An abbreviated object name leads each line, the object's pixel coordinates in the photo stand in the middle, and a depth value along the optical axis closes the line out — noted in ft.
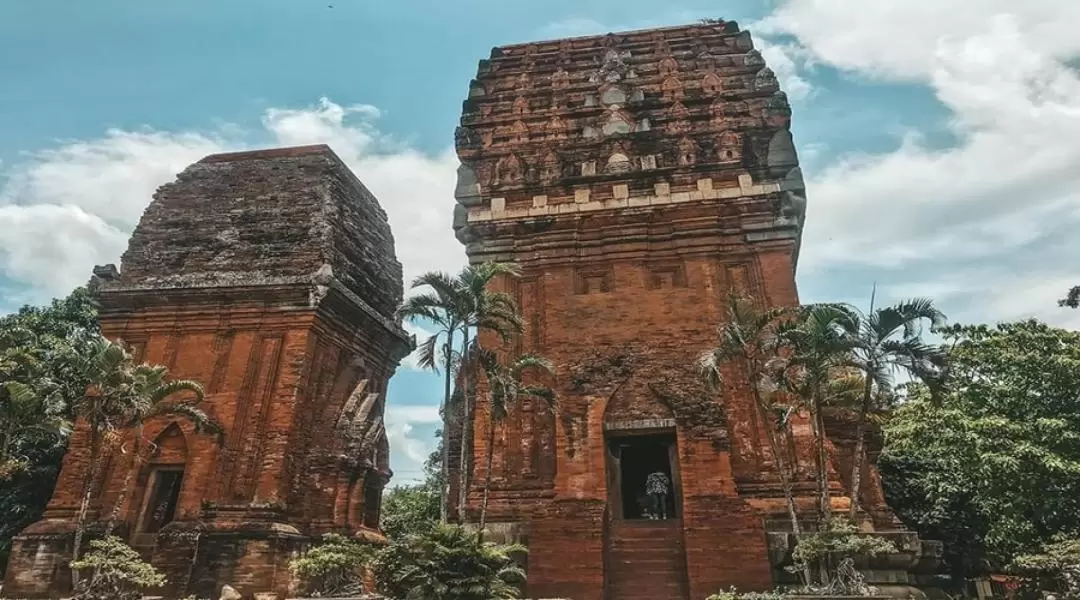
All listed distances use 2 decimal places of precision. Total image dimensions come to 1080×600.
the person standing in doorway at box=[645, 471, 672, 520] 56.34
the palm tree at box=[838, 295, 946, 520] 33.27
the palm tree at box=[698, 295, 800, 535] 35.01
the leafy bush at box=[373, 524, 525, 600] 32.17
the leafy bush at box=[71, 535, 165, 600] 35.58
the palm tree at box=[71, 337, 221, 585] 40.93
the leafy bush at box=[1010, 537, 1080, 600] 38.86
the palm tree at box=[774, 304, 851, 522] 33.96
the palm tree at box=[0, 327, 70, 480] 45.62
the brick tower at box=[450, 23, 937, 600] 37.60
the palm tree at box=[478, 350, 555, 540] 37.14
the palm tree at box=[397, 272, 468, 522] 37.83
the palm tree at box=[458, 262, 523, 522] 37.46
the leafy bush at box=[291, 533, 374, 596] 35.88
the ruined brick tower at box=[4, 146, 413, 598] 43.29
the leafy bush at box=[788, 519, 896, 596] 31.01
